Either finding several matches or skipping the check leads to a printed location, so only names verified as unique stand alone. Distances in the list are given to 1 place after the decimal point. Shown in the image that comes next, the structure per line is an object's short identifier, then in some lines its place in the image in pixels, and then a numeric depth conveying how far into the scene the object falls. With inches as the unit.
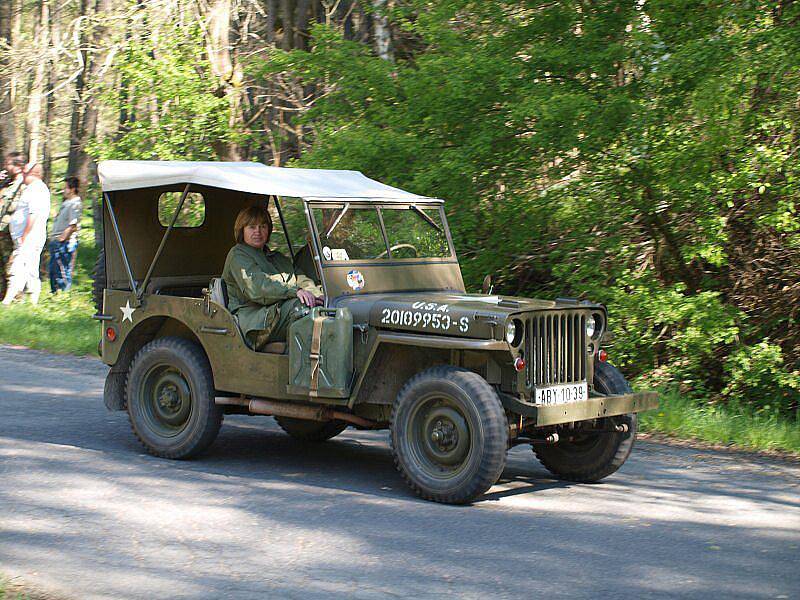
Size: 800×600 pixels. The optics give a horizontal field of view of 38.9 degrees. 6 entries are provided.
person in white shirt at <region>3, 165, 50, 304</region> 653.3
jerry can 281.7
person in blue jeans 697.6
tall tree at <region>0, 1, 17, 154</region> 744.3
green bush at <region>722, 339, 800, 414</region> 423.8
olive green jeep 266.8
